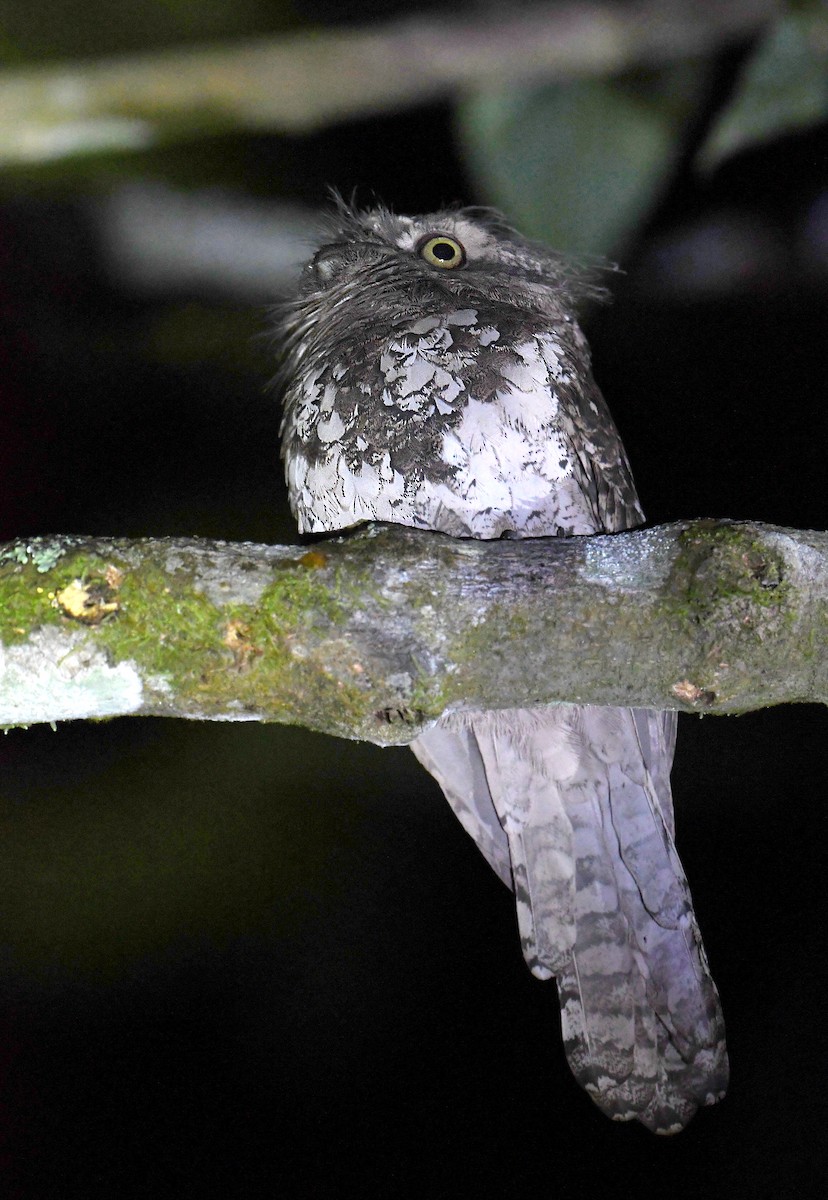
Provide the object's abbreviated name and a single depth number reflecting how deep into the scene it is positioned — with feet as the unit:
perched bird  13.52
